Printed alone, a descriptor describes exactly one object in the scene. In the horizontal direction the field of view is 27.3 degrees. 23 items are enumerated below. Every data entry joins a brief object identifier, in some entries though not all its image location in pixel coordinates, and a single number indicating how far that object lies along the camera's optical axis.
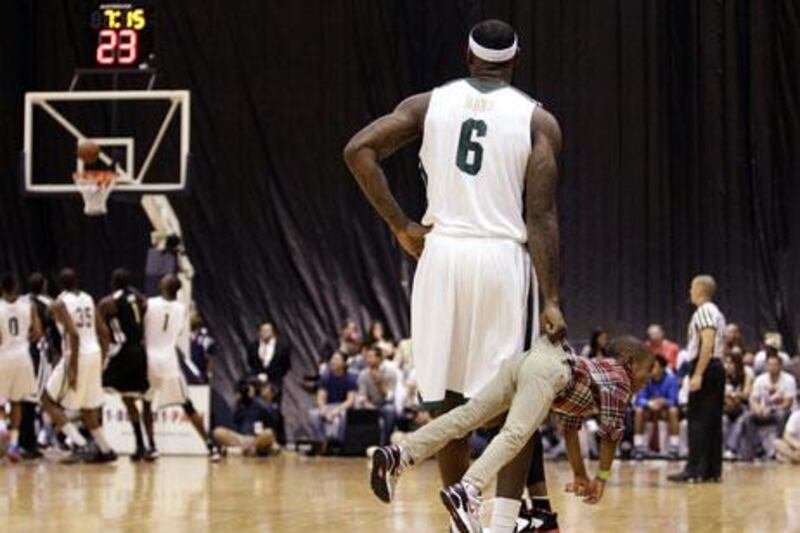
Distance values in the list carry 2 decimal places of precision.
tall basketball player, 6.65
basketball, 19.00
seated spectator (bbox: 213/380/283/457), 19.73
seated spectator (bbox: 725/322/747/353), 20.27
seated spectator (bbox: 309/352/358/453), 20.57
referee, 14.16
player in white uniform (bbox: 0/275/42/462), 17.25
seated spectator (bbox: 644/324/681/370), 20.59
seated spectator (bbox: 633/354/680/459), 19.77
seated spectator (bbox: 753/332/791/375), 19.94
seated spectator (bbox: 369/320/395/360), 21.20
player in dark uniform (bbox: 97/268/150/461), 16.95
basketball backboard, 23.72
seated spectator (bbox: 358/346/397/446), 20.25
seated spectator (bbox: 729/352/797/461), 19.52
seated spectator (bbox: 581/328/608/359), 19.41
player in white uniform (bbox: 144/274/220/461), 17.11
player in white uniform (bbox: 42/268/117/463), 16.84
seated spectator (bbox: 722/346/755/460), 19.69
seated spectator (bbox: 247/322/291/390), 21.36
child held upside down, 6.45
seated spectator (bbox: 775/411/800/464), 19.19
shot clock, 18.80
